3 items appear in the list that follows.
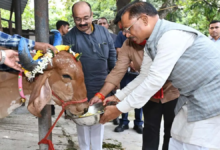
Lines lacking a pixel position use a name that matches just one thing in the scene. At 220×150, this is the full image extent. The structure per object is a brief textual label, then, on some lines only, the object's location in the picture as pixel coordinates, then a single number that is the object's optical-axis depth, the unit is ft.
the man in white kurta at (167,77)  6.13
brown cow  7.55
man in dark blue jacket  9.64
